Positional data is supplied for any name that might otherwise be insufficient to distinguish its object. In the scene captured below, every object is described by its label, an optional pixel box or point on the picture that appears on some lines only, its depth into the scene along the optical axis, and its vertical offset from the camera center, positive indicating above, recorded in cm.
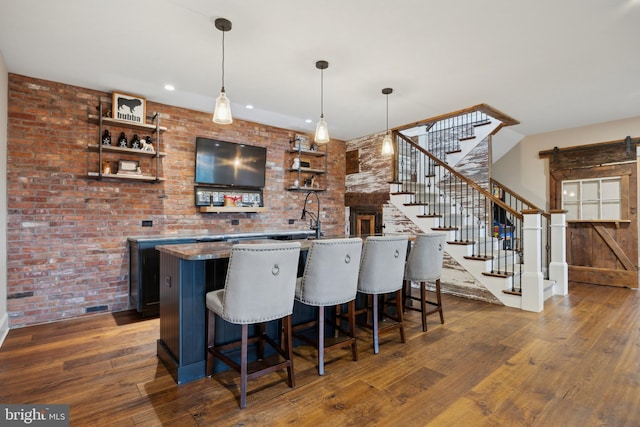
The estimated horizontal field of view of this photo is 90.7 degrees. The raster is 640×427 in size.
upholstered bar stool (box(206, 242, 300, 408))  189 -46
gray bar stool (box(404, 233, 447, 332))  311 -43
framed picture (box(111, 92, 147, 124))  381 +135
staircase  418 +30
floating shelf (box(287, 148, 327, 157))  546 +116
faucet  571 +0
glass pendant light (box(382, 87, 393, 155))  378 +89
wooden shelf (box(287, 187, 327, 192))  546 +50
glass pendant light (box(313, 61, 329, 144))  314 +89
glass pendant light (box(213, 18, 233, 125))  250 +87
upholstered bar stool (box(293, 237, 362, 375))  221 -43
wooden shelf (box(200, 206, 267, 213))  453 +12
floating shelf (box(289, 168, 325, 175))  544 +83
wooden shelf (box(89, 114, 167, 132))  369 +114
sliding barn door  498 +18
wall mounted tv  453 +81
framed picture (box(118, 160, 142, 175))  389 +61
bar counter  221 -66
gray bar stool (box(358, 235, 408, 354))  263 -41
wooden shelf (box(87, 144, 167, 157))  371 +81
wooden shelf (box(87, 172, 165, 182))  365 +48
